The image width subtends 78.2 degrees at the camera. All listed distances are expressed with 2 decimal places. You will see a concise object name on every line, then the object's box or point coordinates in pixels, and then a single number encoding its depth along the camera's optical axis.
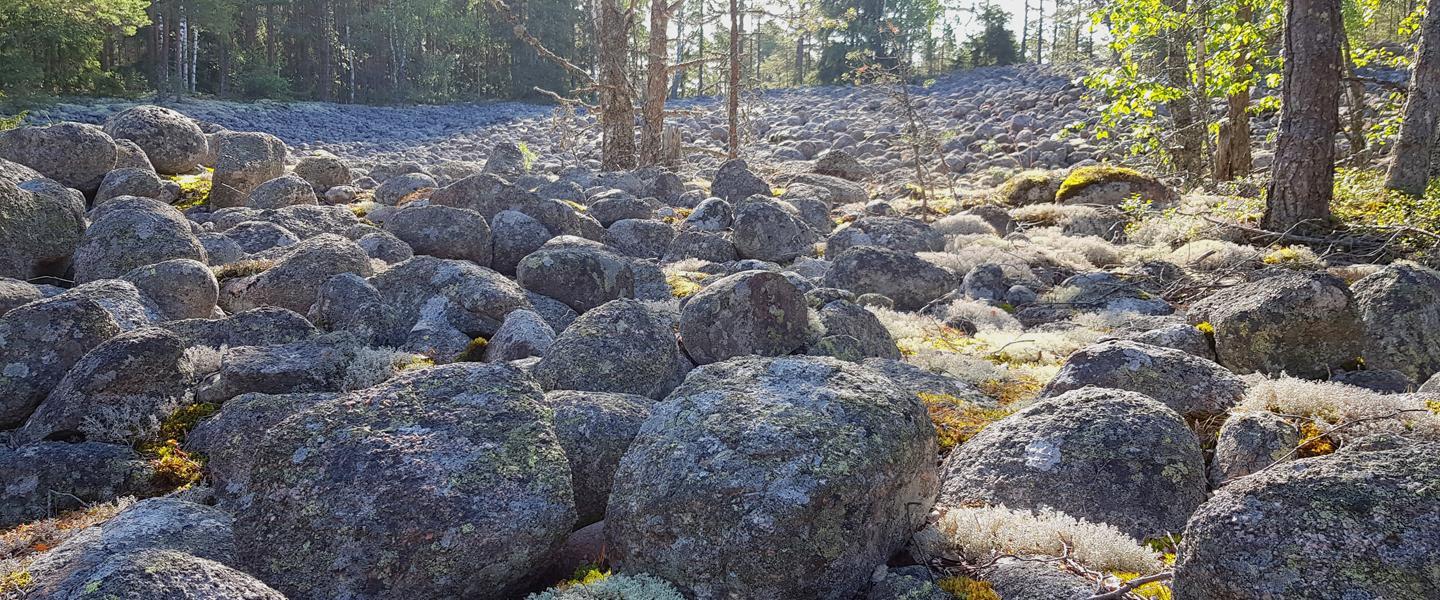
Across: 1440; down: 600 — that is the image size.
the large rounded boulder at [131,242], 8.33
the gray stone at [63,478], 4.74
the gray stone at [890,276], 10.10
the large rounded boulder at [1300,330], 6.39
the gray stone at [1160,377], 5.21
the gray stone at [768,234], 12.39
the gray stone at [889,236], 12.69
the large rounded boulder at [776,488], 3.19
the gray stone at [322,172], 15.03
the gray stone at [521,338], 6.55
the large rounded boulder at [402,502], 3.27
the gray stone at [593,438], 4.15
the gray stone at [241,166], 13.26
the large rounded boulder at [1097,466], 3.89
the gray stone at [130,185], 11.78
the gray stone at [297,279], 7.83
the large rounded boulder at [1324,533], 2.50
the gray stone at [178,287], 7.34
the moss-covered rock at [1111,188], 16.16
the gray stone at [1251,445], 4.36
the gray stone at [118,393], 5.27
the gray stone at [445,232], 9.69
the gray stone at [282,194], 12.52
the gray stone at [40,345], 5.71
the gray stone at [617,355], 5.77
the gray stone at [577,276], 8.34
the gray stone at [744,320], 6.71
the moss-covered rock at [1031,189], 17.88
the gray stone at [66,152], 11.85
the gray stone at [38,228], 8.34
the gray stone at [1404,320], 6.46
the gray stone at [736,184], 16.50
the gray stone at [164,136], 14.12
